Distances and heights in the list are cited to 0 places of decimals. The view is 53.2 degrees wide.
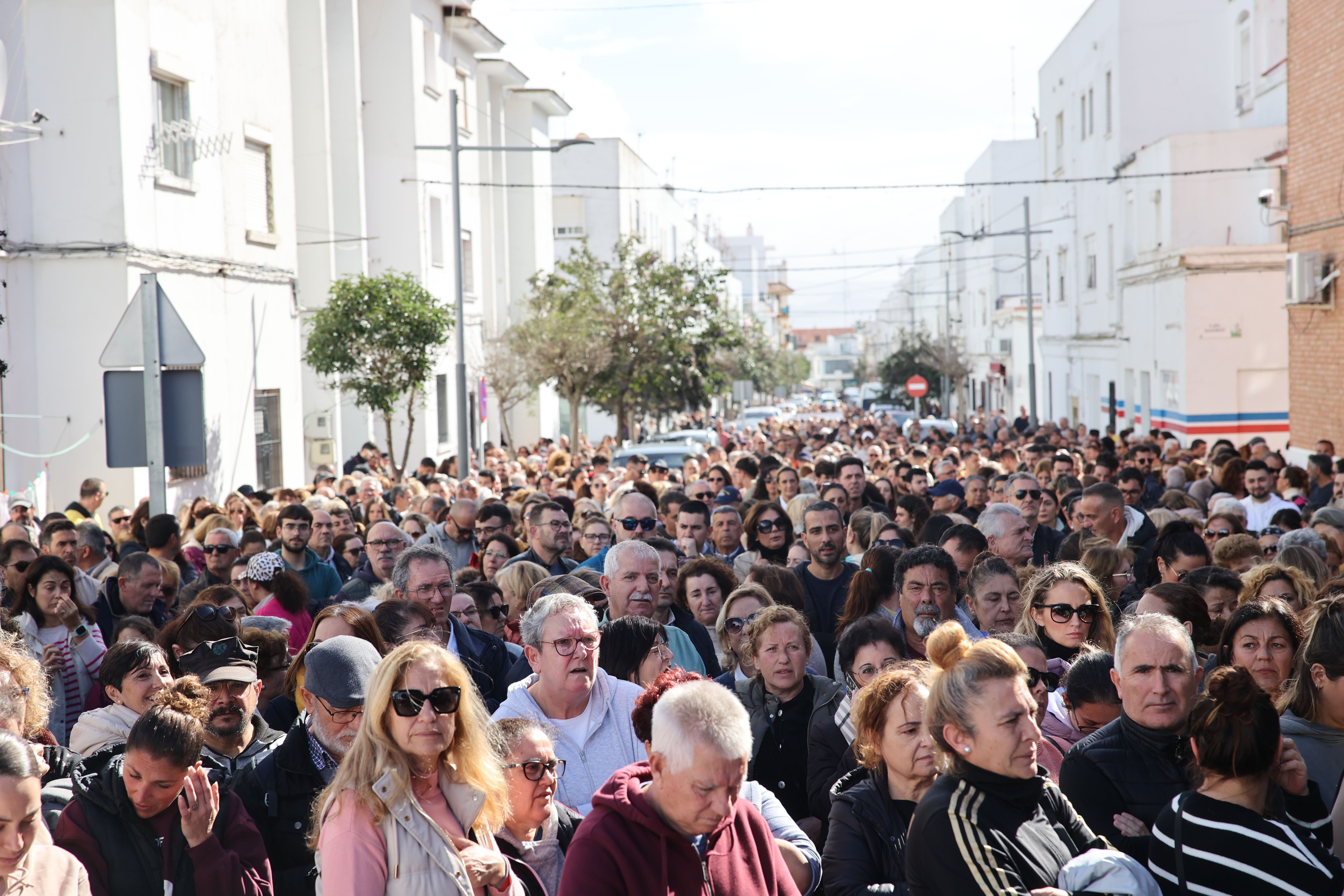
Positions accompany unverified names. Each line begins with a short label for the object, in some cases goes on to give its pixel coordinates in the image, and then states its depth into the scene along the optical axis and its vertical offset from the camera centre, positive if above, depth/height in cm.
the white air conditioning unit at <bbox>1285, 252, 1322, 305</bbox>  1942 +140
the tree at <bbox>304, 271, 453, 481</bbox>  2233 +102
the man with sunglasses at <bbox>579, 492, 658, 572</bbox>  1079 -102
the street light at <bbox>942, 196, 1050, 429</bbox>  3425 +110
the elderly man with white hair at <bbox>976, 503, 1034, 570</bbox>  926 -107
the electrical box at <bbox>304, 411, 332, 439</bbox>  2452 -50
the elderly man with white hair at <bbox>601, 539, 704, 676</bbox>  750 -105
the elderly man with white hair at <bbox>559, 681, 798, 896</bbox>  352 -112
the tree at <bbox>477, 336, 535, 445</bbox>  3247 +58
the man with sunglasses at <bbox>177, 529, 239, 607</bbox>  1022 -117
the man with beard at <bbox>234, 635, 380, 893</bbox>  470 -129
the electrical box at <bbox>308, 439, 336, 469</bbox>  2388 -94
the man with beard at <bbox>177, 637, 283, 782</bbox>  513 -120
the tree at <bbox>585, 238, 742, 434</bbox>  3394 +157
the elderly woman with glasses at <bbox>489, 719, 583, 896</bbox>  433 -128
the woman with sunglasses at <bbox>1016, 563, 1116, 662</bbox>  659 -115
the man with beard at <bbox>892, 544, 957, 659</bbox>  723 -113
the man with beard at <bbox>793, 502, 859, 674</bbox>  900 -127
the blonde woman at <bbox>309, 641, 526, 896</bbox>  361 -113
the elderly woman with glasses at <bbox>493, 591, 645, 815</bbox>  523 -124
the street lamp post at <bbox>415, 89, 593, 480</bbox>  2105 +86
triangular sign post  798 +37
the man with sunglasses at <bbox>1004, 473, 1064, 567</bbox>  1123 -110
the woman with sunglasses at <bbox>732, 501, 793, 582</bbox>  1080 -118
